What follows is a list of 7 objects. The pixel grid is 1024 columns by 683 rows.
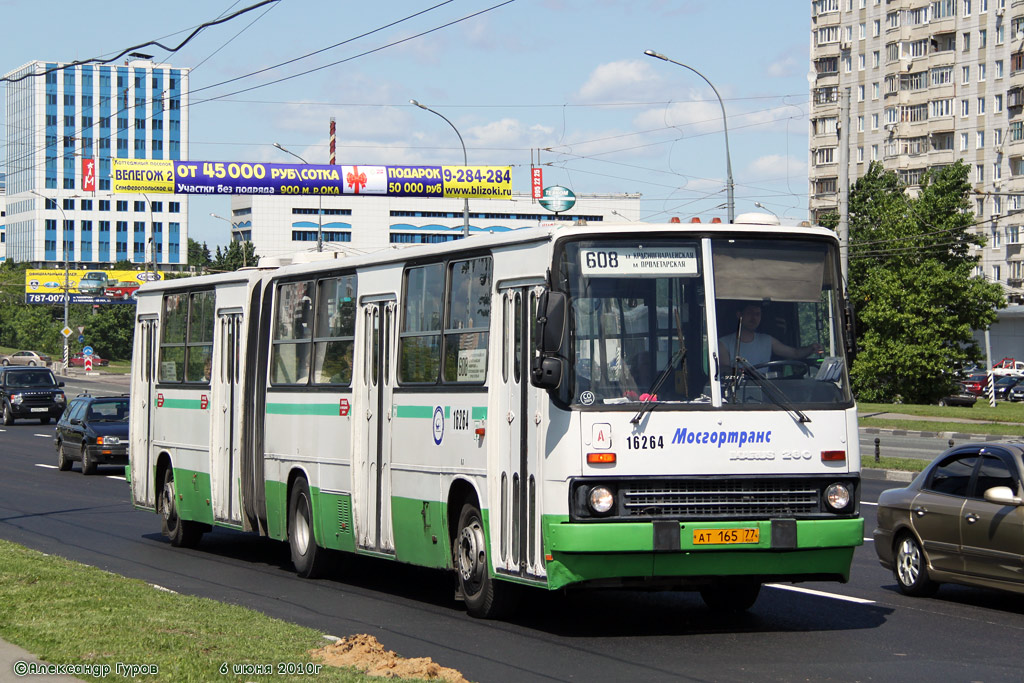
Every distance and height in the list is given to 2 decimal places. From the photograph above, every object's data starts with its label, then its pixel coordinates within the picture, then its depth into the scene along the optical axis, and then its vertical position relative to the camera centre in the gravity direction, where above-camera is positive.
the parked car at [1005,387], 76.00 +0.39
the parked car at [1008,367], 90.06 +1.70
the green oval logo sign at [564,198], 53.44 +7.71
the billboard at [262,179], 56.72 +8.87
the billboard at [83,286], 114.06 +9.63
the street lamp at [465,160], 46.99 +8.86
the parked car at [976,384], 75.82 +0.57
